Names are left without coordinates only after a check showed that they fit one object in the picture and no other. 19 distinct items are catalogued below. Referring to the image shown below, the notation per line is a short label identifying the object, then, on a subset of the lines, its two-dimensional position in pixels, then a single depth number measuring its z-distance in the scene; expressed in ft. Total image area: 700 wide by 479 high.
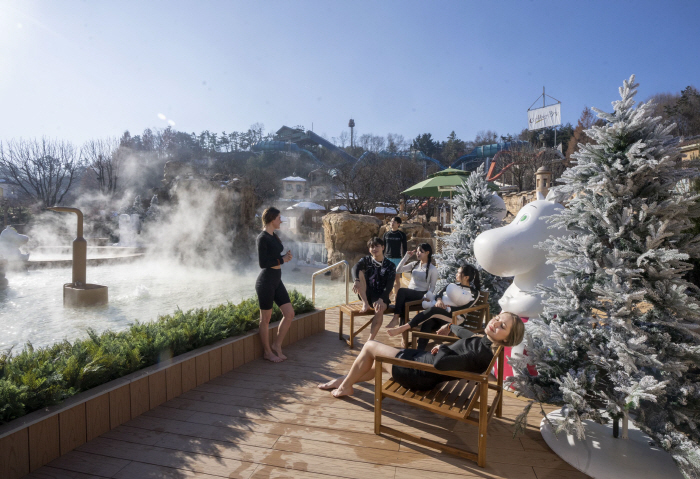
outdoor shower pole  26.57
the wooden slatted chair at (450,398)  7.50
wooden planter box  7.00
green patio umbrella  33.20
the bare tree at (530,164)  89.51
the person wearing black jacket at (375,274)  14.30
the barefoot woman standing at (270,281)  12.42
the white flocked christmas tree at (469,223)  18.06
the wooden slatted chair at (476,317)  12.99
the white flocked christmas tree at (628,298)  6.63
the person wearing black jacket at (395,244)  23.27
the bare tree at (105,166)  106.32
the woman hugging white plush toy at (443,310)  13.19
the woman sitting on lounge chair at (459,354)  7.92
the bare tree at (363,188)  83.41
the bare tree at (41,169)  96.48
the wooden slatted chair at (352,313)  14.20
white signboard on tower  115.03
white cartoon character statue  10.60
